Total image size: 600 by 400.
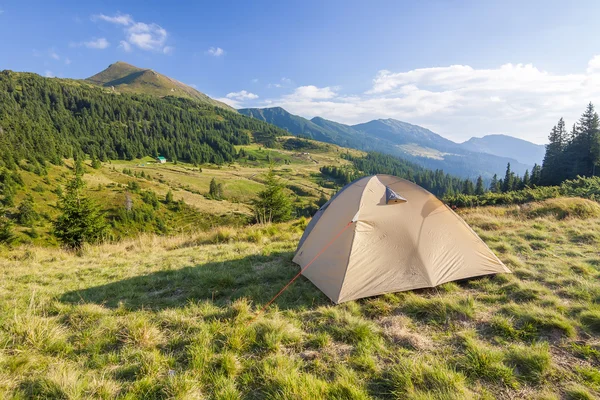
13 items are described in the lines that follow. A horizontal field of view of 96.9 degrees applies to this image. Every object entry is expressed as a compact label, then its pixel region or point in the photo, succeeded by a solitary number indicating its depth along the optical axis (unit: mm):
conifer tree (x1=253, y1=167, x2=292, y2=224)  36266
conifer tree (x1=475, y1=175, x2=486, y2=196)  100825
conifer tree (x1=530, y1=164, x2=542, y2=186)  62844
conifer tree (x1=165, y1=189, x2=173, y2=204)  96938
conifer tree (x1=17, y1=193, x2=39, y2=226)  70562
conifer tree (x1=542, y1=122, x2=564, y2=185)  56750
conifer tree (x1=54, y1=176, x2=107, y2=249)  28703
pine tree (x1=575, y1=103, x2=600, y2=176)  52688
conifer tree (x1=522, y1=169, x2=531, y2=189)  69188
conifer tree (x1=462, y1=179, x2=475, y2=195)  120012
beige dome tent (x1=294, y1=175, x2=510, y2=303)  6088
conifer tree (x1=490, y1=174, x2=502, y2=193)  90288
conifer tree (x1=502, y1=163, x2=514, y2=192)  82619
